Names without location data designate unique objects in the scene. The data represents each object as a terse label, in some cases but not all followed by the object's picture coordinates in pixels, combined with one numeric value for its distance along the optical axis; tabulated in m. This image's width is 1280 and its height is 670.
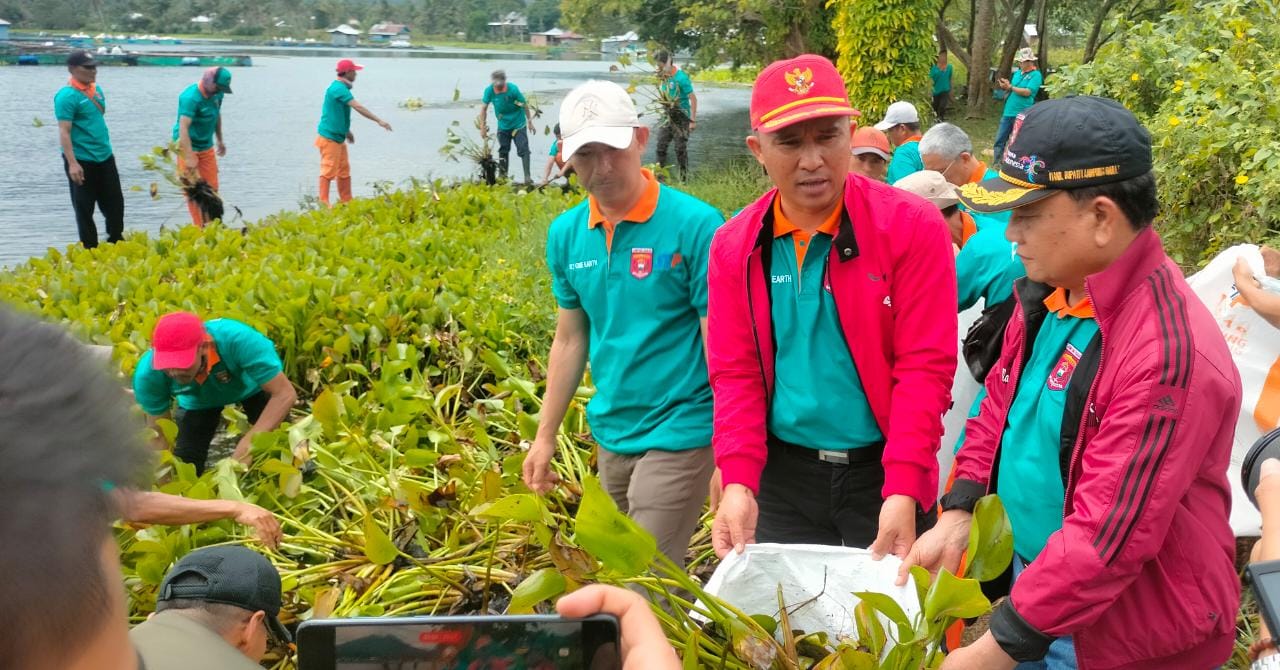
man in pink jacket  2.47
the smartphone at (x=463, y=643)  1.26
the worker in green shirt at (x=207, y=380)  4.34
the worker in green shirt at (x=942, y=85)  20.05
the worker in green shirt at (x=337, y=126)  11.98
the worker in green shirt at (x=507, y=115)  14.13
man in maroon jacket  1.75
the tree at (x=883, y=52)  14.16
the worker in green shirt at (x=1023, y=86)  11.66
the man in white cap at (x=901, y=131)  6.80
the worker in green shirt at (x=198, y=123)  10.69
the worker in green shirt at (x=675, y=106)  13.23
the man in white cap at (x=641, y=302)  3.09
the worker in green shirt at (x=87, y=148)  10.02
